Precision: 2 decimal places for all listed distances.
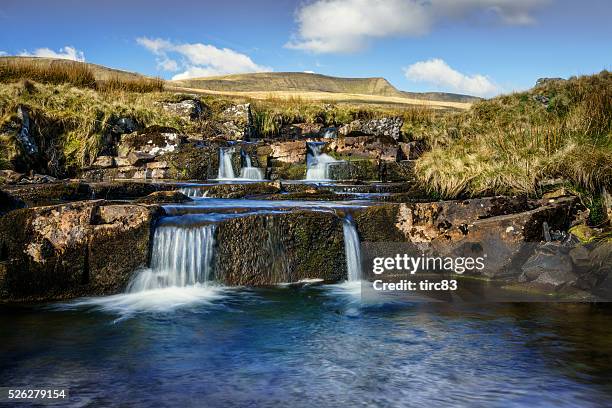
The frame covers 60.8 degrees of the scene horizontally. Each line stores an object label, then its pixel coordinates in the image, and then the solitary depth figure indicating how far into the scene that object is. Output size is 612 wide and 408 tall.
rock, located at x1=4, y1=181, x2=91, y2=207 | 9.09
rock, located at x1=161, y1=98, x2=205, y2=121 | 20.66
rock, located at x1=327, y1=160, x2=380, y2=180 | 14.63
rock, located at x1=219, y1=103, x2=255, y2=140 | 20.38
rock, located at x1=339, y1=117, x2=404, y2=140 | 19.02
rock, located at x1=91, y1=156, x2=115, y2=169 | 15.26
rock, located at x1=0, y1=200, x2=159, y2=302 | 6.68
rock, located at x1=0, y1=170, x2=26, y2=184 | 11.82
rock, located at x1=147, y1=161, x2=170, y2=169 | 14.95
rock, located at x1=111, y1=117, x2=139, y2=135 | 17.22
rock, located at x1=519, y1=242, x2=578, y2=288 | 6.86
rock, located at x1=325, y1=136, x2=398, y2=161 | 15.91
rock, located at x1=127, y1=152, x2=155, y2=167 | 15.21
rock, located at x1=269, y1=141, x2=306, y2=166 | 15.69
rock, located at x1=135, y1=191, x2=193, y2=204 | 9.03
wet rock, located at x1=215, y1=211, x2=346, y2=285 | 7.39
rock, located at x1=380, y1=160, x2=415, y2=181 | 14.68
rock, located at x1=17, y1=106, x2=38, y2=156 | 14.25
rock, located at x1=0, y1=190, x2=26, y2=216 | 7.82
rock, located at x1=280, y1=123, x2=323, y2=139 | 21.86
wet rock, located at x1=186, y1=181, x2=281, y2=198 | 10.95
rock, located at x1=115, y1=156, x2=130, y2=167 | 15.38
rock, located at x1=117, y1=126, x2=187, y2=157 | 15.75
